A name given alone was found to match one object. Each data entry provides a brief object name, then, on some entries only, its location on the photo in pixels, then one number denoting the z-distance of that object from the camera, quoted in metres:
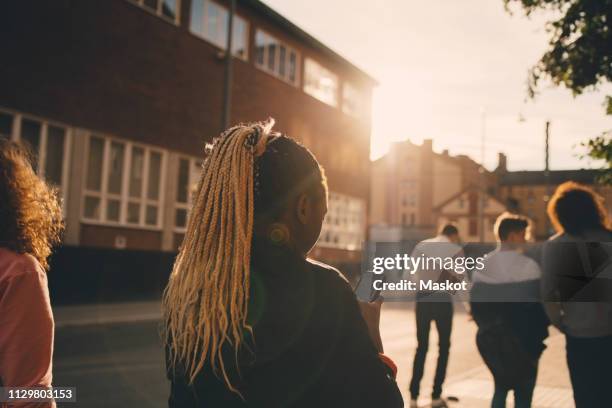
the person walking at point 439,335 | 7.22
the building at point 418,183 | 77.31
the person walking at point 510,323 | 5.17
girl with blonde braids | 1.44
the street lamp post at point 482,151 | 44.97
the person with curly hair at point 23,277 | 1.97
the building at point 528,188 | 84.49
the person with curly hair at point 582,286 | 3.89
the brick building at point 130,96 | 17.05
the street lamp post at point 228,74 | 16.91
